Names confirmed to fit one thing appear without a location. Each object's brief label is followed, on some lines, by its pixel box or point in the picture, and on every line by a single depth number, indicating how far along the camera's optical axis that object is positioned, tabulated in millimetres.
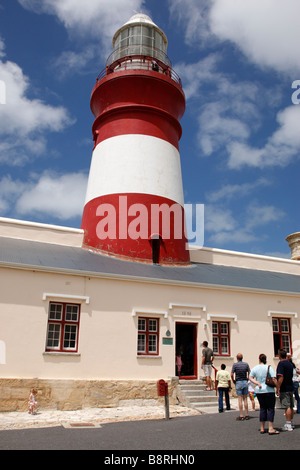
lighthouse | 16594
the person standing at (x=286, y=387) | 8062
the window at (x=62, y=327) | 12172
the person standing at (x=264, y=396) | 7848
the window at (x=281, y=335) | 15742
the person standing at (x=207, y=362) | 13211
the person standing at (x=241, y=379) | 9640
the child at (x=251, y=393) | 11255
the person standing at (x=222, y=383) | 10984
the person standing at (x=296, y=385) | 10306
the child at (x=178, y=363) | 13953
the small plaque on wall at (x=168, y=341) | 13477
